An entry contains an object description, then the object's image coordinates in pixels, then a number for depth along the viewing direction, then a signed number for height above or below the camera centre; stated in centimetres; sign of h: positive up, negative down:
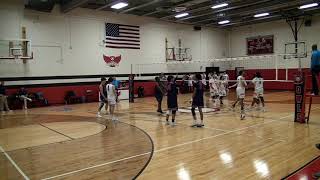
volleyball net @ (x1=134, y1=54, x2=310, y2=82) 2175 +57
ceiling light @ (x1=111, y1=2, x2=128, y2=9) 1689 +406
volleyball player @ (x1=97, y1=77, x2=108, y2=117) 1134 -62
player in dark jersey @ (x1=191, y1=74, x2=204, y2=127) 908 -62
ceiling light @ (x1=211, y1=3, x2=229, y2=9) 1781 +418
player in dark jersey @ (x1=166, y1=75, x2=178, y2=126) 951 -60
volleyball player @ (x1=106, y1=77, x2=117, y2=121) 1059 -65
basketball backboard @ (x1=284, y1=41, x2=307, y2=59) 2225 +196
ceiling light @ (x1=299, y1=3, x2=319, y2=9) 1828 +422
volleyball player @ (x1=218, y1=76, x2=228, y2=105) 1481 -72
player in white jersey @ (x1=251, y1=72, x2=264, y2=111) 1214 -57
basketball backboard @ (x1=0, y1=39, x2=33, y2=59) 1528 +146
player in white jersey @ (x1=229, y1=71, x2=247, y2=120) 1120 -48
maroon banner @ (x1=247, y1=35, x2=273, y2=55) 2428 +242
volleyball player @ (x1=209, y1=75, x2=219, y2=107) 1485 -68
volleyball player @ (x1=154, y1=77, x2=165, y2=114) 1219 -65
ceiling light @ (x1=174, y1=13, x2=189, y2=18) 2044 +414
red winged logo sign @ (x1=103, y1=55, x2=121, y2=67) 1942 +103
